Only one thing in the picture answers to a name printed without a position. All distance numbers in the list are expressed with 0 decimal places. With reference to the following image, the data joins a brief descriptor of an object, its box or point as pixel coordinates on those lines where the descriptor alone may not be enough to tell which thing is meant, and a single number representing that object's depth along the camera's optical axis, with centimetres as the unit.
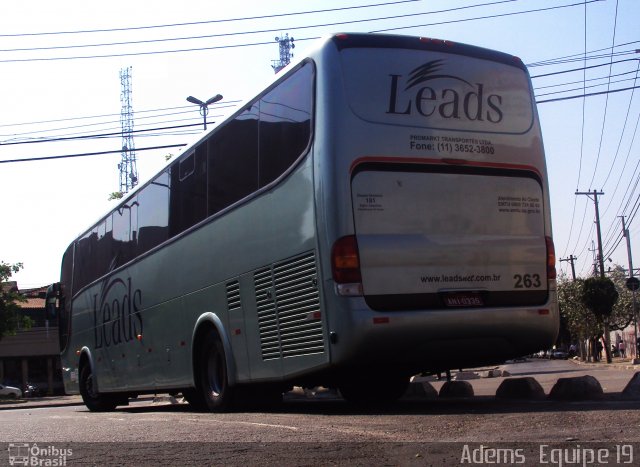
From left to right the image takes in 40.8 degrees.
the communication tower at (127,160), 6144
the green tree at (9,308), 4947
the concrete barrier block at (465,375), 3106
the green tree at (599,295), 4106
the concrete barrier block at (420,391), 1327
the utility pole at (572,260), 8989
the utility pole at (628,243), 5509
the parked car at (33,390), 5715
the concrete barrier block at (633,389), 948
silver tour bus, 853
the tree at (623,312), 5662
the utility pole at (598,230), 5602
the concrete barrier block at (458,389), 1230
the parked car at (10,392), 4931
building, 6319
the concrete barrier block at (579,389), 966
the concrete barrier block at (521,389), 1055
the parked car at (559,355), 8366
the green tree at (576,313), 4841
